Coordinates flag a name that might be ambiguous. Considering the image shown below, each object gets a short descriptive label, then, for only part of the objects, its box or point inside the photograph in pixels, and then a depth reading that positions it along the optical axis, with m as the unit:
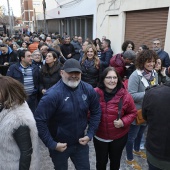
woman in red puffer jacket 2.47
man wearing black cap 2.11
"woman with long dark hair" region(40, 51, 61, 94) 3.83
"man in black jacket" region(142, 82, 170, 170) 1.81
